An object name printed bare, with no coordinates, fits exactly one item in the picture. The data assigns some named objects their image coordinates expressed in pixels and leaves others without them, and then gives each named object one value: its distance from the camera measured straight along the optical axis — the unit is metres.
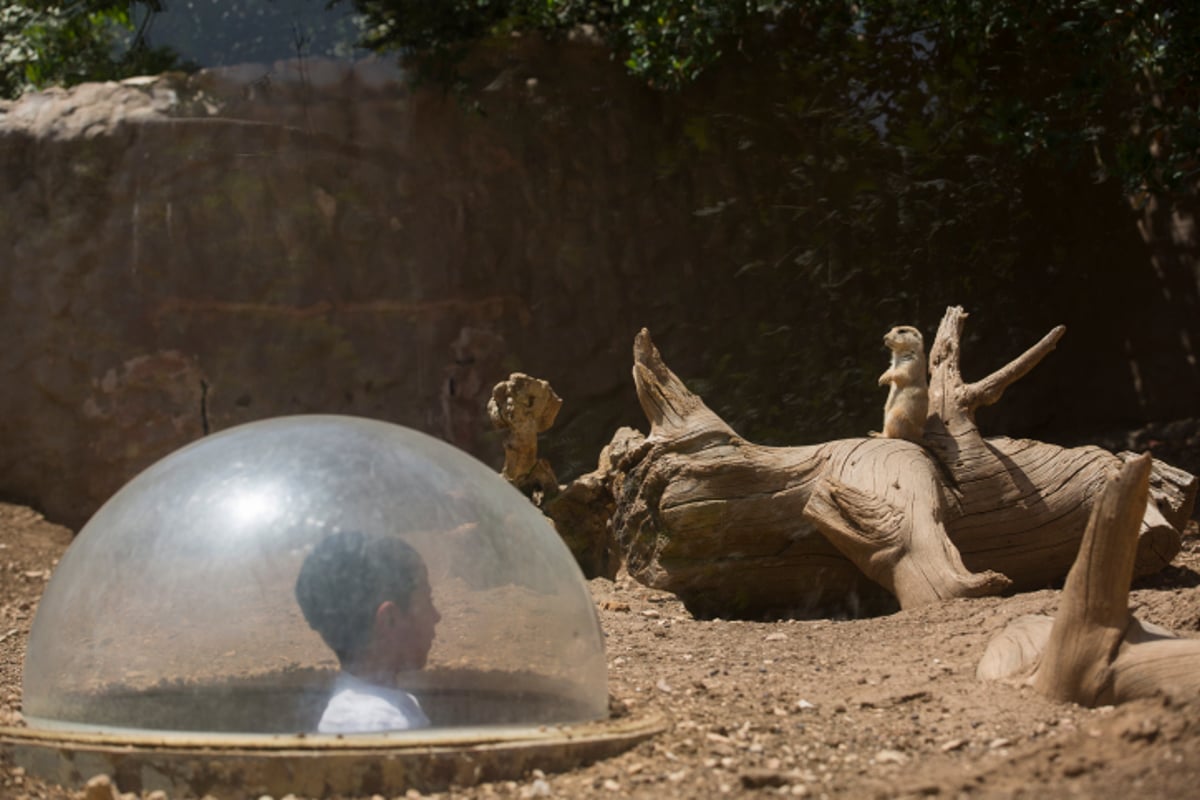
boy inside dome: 2.99
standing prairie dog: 5.95
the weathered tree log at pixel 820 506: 5.77
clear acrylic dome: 3.03
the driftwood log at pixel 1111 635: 3.22
